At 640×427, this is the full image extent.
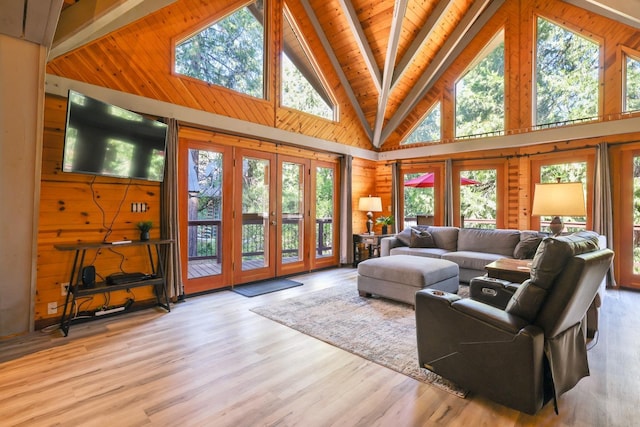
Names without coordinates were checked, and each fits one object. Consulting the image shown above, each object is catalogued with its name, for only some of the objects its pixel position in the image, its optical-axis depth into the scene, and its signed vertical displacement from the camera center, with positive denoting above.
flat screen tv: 2.94 +0.80
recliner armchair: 1.79 -0.67
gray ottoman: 3.77 -0.68
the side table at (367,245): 6.46 -0.50
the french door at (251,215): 4.41 +0.08
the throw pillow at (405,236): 5.85 -0.29
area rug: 2.53 -1.07
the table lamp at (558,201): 2.95 +0.19
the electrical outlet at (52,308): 3.28 -0.91
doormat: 4.57 -1.01
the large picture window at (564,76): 5.08 +2.40
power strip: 3.51 -1.02
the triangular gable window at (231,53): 4.34 +2.42
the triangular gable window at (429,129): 6.69 +1.96
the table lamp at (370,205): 6.60 +0.33
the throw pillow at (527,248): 4.46 -0.37
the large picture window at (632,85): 4.70 +2.03
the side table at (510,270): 2.93 -0.46
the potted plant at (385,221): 6.70 -0.01
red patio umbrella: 6.72 +0.85
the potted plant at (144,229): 3.70 -0.11
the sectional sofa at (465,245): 4.67 -0.39
